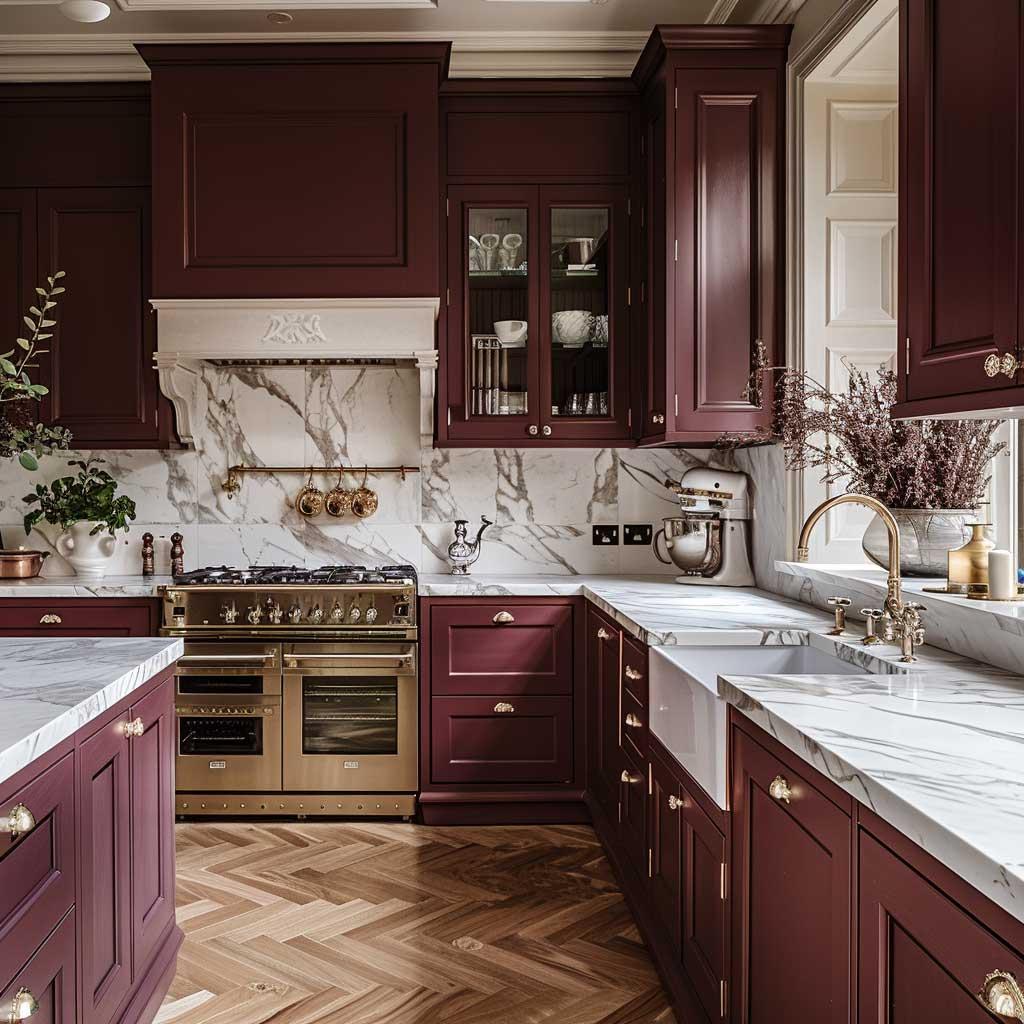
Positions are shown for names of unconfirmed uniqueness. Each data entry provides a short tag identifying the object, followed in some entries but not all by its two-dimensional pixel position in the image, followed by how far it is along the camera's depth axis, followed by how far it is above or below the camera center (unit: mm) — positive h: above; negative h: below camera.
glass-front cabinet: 3615 +765
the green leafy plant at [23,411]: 3516 +358
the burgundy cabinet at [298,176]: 3422 +1208
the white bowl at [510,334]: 3621 +666
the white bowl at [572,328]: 3629 +691
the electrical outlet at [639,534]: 4012 -108
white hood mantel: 3443 +649
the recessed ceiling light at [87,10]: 2943 +1558
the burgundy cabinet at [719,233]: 3199 +937
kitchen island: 1387 -564
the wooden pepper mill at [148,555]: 3879 -196
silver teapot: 3807 -177
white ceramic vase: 3723 -167
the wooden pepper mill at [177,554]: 3859 -191
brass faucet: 1882 -170
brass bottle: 2047 -119
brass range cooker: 3428 -651
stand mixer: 3463 -75
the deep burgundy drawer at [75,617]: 3439 -400
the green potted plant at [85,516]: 3664 -35
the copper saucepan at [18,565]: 3672 -226
